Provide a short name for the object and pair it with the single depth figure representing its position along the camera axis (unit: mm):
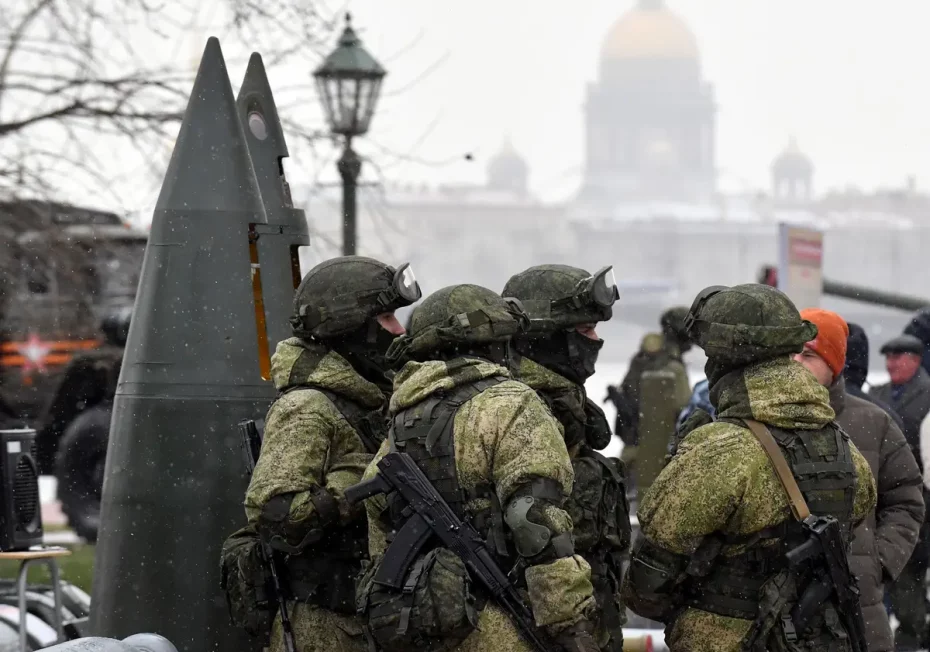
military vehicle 24682
